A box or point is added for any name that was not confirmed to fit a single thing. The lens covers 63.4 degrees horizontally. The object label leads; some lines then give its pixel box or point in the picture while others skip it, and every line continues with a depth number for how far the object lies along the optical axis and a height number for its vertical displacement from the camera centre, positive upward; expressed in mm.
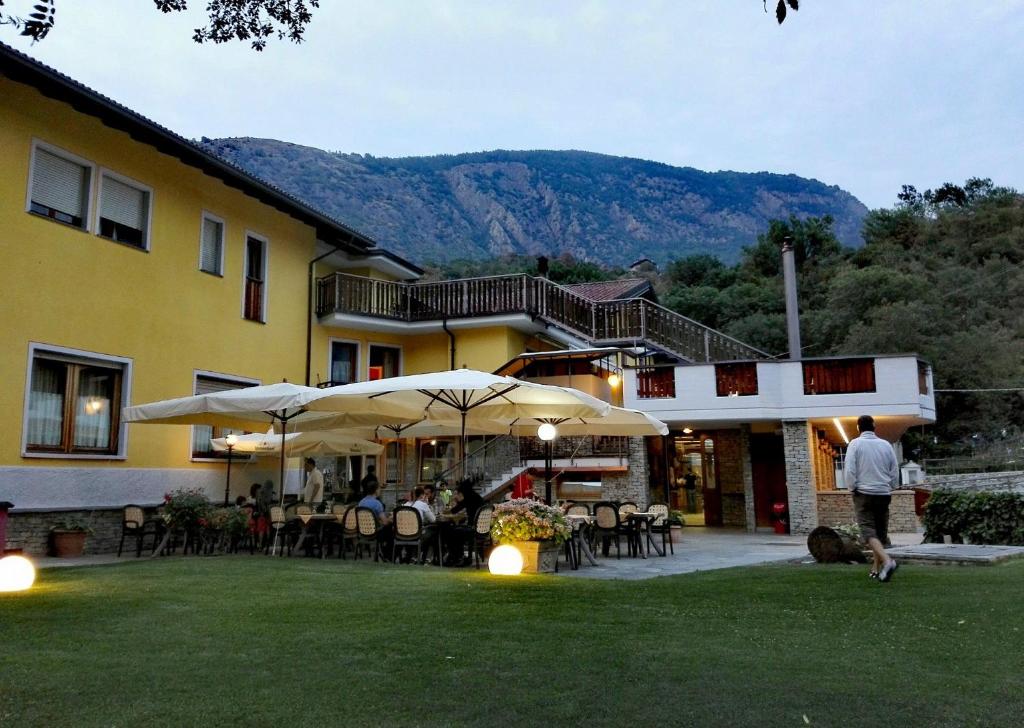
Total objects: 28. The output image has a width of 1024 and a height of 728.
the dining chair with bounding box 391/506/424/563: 10750 -625
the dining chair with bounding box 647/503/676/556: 13320 -705
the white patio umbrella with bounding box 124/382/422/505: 11227 +1030
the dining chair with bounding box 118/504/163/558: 12688 -646
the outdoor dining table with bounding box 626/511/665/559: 12570 -685
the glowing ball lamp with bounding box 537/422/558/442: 12453 +705
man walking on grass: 7980 -80
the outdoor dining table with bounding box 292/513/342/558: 12086 -586
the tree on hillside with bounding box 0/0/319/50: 6523 +3631
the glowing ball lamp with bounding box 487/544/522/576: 9773 -954
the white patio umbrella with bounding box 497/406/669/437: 12625 +848
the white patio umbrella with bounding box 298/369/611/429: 10375 +1101
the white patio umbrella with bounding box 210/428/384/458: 14344 +661
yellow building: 13125 +3027
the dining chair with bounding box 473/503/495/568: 10547 -587
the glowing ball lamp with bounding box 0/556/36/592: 7617 -840
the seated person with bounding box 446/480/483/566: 10719 -628
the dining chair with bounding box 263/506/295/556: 12281 -684
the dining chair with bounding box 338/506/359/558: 11430 -628
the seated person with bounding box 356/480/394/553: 11328 -557
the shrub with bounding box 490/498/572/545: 9797 -525
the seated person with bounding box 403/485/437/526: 11070 -351
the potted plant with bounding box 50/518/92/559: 12852 -866
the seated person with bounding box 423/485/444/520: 12266 -375
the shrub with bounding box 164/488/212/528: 12727 -489
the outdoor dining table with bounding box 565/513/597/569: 11039 -772
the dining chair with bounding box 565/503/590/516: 13243 -502
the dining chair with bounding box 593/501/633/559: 12156 -635
